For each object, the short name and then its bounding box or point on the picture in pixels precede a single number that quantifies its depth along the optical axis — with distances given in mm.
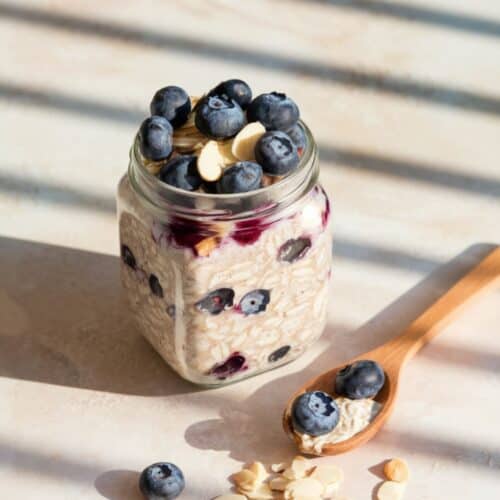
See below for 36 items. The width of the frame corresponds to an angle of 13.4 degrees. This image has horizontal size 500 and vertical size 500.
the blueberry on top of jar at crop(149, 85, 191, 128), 692
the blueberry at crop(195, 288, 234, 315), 694
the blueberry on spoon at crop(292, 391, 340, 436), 703
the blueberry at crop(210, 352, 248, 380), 721
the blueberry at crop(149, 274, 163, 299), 706
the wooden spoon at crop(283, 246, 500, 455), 714
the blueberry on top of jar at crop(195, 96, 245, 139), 683
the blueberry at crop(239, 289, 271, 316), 698
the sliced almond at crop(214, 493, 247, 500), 696
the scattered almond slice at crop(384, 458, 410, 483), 704
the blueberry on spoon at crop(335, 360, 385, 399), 718
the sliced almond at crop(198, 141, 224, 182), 678
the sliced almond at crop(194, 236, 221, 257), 683
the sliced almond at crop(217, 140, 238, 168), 683
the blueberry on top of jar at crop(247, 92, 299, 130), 689
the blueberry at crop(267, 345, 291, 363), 729
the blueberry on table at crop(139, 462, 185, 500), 692
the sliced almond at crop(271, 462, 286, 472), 707
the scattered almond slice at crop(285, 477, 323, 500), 695
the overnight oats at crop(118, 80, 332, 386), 681
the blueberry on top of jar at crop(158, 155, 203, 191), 680
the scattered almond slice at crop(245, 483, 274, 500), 698
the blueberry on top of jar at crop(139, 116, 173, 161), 680
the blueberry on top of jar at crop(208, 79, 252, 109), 698
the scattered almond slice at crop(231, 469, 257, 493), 699
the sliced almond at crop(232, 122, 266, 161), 684
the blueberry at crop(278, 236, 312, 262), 697
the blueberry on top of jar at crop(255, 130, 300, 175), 677
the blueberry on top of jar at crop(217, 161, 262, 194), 673
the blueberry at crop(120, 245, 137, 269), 718
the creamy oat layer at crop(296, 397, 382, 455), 707
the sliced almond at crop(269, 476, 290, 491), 699
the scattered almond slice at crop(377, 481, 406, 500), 698
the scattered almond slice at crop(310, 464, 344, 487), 701
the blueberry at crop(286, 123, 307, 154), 697
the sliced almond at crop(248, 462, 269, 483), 702
